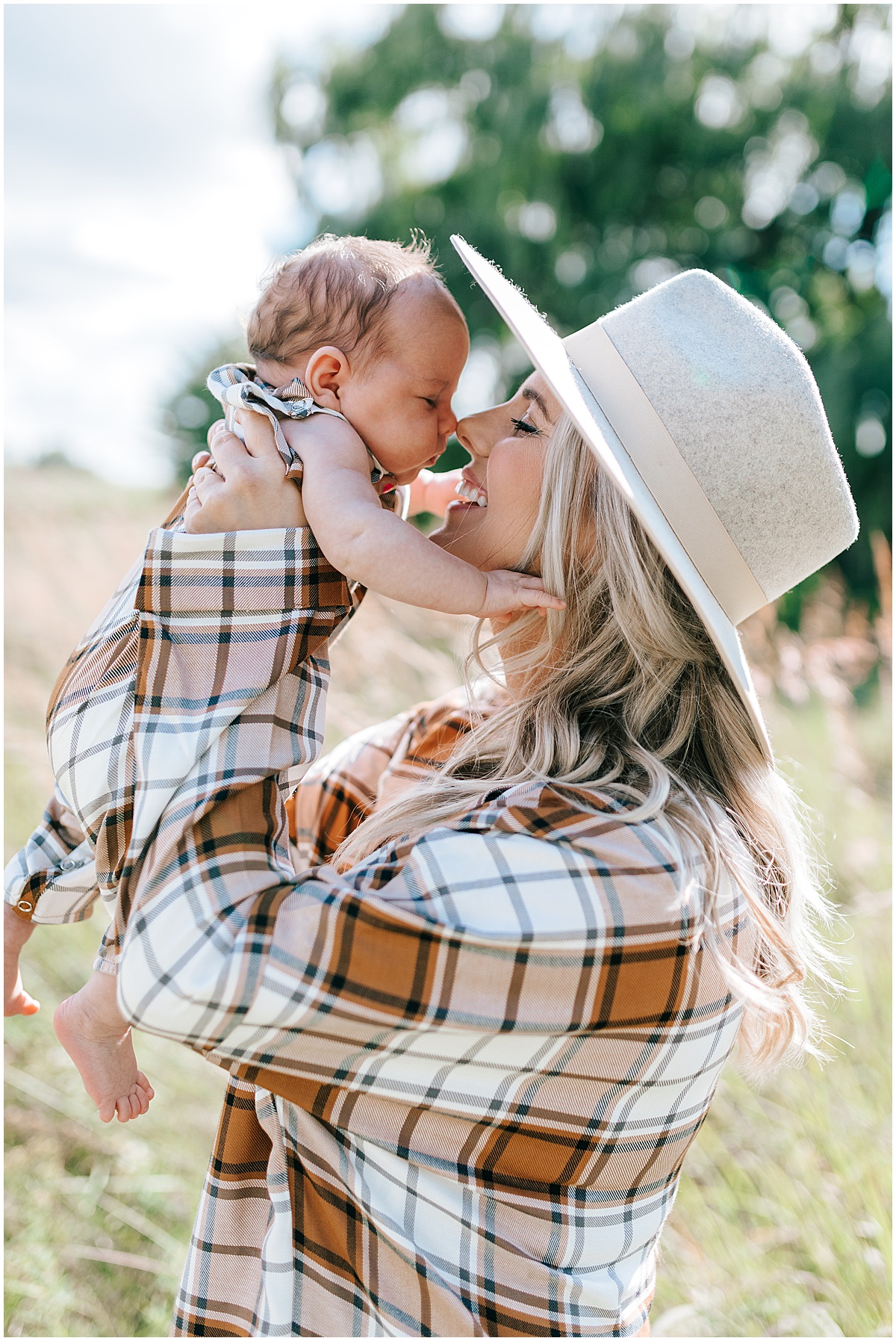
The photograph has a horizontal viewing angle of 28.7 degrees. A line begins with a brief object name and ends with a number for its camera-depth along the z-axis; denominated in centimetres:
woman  83
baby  93
